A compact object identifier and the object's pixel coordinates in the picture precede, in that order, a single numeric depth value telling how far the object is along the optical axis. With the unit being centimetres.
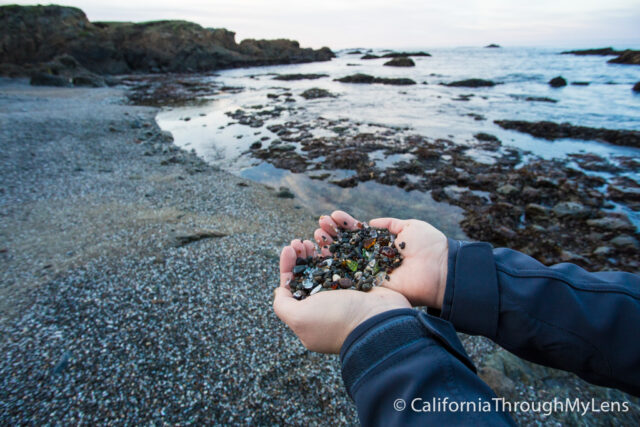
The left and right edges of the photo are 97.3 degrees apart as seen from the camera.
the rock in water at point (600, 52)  7193
